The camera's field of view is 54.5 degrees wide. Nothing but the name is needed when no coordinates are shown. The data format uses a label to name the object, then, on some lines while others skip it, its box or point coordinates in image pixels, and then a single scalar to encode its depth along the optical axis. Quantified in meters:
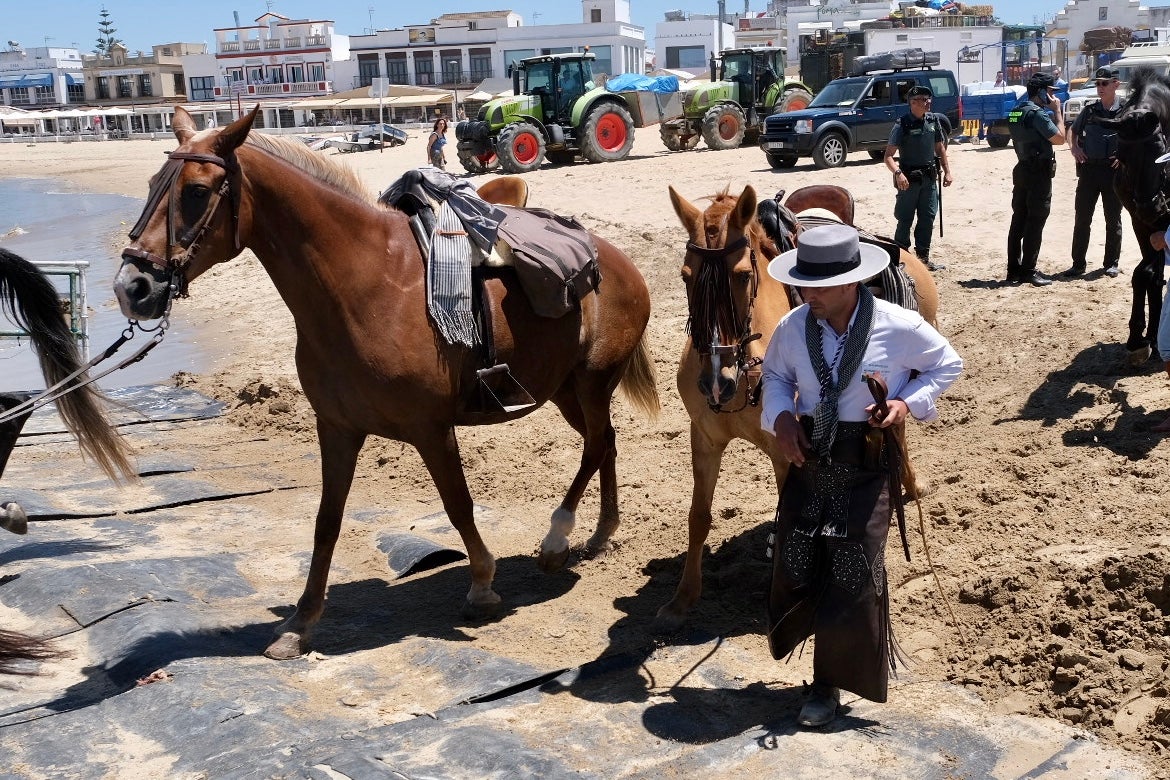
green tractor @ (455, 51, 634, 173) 23.98
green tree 137.25
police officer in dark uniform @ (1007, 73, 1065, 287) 10.09
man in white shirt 3.84
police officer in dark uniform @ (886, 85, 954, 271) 10.82
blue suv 19.69
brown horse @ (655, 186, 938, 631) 4.21
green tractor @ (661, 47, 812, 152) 26.03
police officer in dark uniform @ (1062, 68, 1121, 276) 9.59
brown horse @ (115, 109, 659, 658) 4.50
